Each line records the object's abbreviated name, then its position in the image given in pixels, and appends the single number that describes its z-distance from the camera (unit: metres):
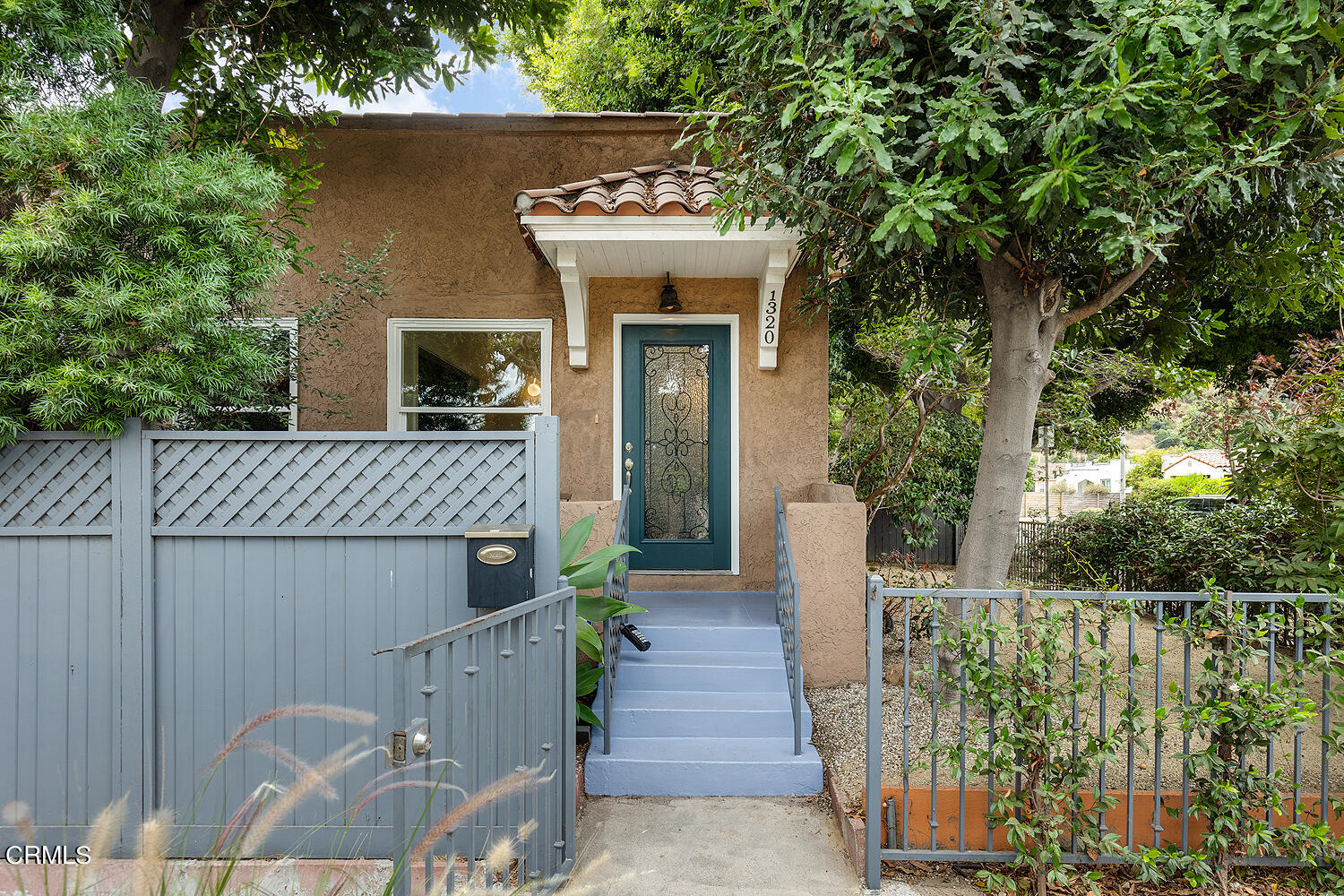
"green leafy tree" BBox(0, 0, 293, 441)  2.54
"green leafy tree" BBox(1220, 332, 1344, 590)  3.60
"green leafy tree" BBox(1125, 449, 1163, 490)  16.64
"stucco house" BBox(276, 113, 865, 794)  5.16
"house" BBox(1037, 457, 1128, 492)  40.44
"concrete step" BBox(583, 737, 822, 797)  3.41
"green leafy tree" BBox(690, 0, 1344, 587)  2.52
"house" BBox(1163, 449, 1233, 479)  28.47
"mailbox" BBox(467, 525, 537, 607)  2.69
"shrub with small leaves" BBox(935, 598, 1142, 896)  2.52
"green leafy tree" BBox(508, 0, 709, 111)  11.59
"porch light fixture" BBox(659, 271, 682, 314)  5.00
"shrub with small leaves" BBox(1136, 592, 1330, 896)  2.49
